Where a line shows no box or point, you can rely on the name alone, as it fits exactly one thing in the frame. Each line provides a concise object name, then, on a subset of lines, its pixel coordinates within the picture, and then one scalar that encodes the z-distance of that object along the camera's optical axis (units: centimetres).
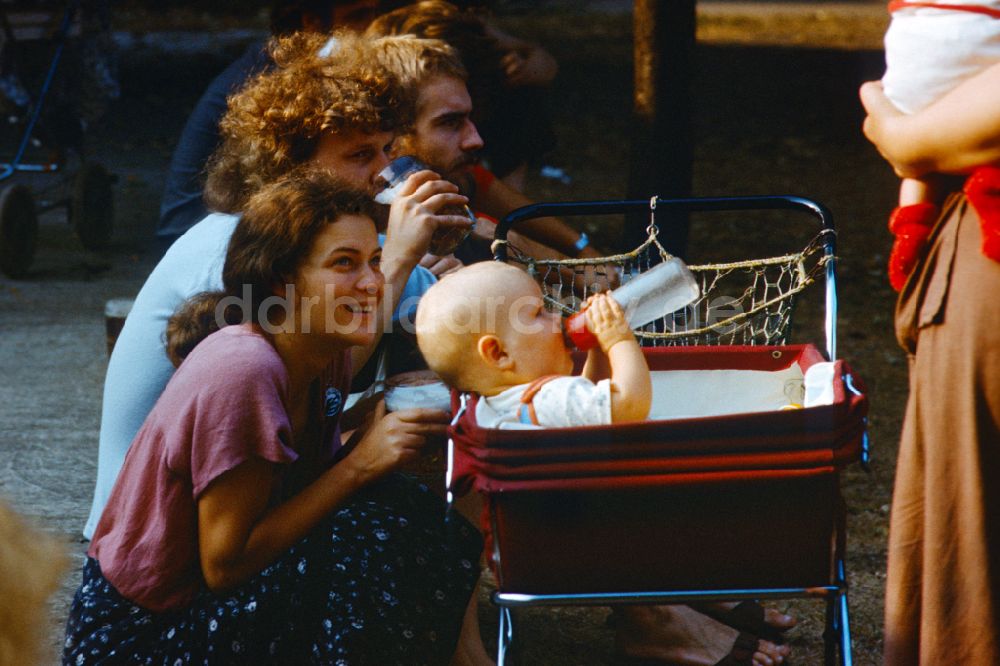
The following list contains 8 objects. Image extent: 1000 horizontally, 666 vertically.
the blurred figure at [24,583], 276
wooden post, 903
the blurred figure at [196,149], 817
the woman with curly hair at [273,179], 555
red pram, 399
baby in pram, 430
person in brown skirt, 407
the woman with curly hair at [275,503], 460
